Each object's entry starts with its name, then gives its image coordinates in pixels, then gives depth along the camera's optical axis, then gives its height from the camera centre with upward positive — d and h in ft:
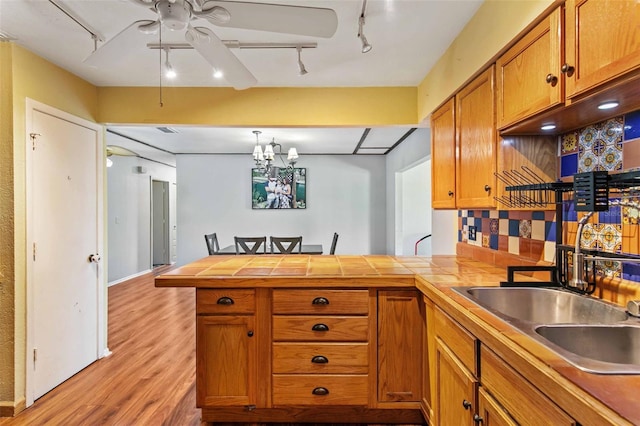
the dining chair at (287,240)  12.65 -1.19
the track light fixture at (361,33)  5.68 +3.08
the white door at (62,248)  7.38 -0.88
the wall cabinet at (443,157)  7.21 +1.24
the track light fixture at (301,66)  7.18 +3.16
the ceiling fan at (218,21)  4.13 +2.54
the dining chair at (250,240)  13.05 -1.22
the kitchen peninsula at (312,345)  6.31 -2.53
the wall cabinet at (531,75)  4.09 +1.88
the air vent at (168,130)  14.31 +3.49
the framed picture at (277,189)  20.29 +1.32
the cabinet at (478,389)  2.94 -1.95
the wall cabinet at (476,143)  5.64 +1.25
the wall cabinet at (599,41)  3.10 +1.72
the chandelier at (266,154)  14.85 +2.54
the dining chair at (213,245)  14.57 -1.55
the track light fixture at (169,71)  6.64 +2.79
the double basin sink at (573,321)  3.37 -1.30
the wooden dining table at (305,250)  14.23 -1.72
